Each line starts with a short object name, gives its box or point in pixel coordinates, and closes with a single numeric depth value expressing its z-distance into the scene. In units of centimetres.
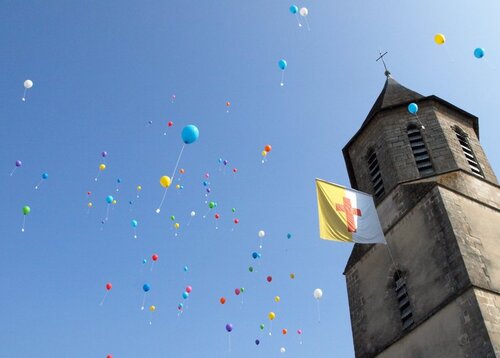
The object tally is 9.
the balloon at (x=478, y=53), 1091
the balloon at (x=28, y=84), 1356
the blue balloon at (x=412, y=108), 1335
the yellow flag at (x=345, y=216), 1205
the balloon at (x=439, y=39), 1149
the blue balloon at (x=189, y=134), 1066
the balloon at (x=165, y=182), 1230
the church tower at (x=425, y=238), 1069
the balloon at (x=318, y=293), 1424
